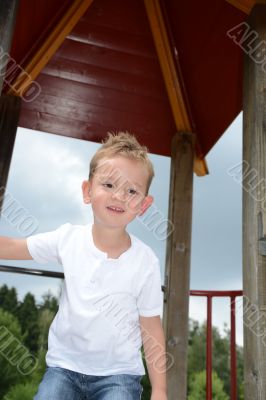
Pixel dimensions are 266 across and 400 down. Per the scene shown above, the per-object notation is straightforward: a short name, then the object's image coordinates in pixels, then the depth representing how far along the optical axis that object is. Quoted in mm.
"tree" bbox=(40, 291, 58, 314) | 31062
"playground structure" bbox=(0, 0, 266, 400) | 3521
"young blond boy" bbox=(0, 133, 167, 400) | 1753
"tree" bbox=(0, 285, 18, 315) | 29188
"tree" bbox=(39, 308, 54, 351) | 26928
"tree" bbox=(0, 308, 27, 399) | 25375
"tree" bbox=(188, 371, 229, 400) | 28188
